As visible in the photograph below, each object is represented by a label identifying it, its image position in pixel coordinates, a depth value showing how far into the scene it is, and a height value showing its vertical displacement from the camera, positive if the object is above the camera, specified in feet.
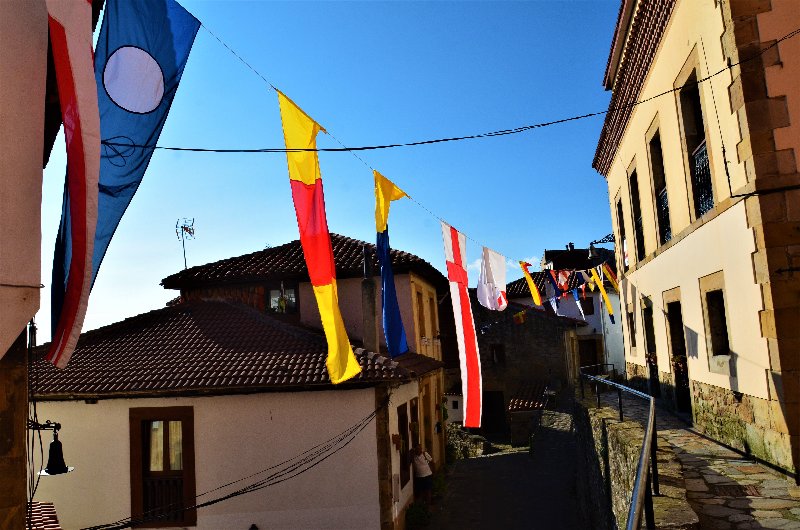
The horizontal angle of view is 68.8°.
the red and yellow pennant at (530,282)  54.08 +5.23
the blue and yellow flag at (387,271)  24.35 +3.36
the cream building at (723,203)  19.25 +4.88
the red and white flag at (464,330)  28.58 +0.44
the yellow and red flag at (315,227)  18.45 +4.10
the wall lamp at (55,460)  25.21 -4.27
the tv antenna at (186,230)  70.69 +14.90
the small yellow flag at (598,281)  61.17 +5.25
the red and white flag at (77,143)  12.13 +4.49
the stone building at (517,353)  101.45 -3.07
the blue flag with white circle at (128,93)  13.38 +6.16
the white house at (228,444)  35.47 -5.67
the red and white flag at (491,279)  36.58 +3.63
